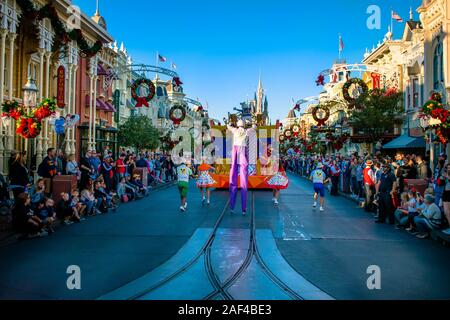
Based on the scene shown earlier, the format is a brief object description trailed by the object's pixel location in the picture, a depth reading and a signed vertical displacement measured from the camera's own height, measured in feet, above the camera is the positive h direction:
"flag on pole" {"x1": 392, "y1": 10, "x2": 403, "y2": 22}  90.86 +29.66
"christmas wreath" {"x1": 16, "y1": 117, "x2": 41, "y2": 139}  38.63 +2.93
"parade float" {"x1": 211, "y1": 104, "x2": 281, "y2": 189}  71.87 +0.93
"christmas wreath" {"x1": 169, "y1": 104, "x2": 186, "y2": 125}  106.03 +11.65
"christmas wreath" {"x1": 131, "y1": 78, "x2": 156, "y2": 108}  78.32 +12.14
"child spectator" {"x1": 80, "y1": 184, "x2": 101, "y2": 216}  41.34 -3.55
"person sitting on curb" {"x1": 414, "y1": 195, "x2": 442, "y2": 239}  31.53 -4.04
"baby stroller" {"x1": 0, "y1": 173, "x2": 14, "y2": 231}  30.42 -3.25
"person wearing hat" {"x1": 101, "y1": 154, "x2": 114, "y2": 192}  52.54 -1.13
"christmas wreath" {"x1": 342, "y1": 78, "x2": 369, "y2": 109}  73.26 +12.45
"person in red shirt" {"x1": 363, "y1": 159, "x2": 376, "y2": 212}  47.62 -2.57
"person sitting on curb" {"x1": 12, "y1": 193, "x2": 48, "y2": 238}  30.07 -3.80
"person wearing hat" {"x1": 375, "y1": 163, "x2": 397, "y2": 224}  39.29 -3.01
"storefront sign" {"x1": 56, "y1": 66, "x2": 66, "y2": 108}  70.79 +11.89
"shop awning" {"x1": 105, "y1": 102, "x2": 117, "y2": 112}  103.71 +12.69
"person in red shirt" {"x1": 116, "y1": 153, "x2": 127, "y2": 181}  56.75 -0.96
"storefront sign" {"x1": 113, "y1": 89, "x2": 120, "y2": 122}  114.73 +15.39
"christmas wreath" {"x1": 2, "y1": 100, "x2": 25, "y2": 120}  39.65 +4.60
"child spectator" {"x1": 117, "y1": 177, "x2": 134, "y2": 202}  54.44 -3.73
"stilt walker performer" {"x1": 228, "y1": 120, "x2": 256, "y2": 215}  42.86 -0.03
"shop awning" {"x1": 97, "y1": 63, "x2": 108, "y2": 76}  97.54 +19.89
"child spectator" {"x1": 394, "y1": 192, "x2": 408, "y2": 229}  35.83 -4.15
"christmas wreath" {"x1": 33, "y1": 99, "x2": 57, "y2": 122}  39.75 +4.64
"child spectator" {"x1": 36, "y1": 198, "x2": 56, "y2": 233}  31.81 -3.68
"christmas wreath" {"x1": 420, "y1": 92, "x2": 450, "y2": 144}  39.92 +3.98
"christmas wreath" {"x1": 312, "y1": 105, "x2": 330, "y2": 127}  97.19 +10.54
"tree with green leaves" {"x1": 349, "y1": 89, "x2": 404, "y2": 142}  96.73 +10.92
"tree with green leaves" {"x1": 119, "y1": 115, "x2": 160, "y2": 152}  130.00 +8.15
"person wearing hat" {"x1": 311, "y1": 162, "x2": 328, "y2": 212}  47.70 -2.02
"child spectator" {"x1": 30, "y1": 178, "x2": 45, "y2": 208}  31.99 -2.38
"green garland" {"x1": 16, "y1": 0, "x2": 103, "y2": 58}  54.39 +17.81
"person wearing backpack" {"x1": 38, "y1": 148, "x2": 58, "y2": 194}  40.65 -0.89
